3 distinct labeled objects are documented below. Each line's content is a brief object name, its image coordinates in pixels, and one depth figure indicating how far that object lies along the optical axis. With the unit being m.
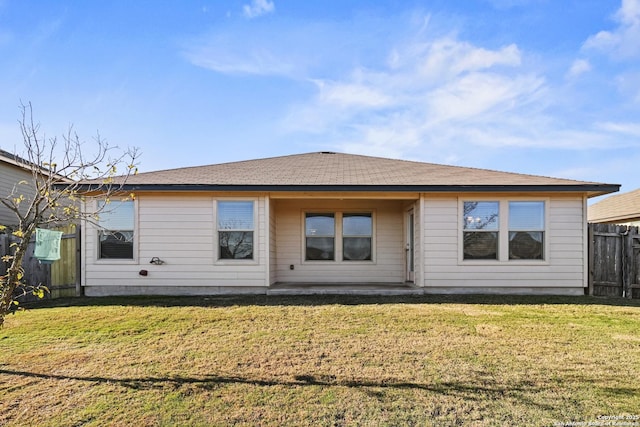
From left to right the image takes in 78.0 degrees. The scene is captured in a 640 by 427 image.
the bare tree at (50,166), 3.67
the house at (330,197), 8.73
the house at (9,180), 14.02
